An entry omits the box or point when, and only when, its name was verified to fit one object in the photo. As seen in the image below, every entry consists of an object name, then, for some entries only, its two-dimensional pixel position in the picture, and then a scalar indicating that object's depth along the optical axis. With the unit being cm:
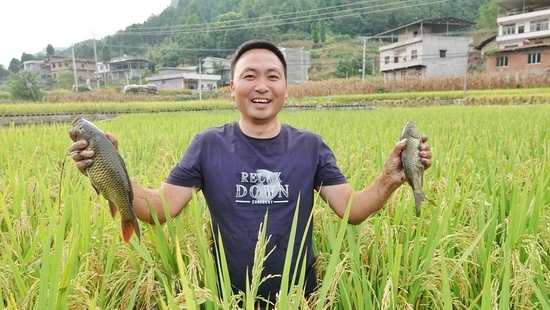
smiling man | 151
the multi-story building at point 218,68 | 5230
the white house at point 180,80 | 4395
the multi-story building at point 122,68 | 5659
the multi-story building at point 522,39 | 3022
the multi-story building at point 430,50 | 3603
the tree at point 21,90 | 2614
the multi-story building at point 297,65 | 4797
